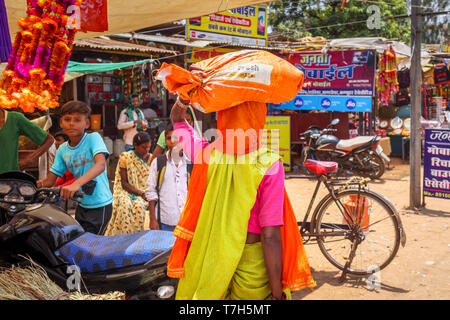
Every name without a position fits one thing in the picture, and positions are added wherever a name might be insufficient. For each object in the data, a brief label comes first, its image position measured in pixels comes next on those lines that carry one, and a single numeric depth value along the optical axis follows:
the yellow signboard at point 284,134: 10.77
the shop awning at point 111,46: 7.93
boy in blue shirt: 3.43
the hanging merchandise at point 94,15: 3.47
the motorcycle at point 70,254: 2.41
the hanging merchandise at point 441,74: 14.23
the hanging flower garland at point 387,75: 11.12
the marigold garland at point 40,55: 2.52
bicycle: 4.22
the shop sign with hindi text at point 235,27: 8.71
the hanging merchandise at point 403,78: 14.92
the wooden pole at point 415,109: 6.94
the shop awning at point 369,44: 10.65
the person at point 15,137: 3.92
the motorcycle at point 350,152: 9.48
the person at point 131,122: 9.35
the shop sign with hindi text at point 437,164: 6.67
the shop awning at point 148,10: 3.90
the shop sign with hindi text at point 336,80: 10.44
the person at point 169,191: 3.84
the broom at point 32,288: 2.28
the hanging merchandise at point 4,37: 2.80
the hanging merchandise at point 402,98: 15.56
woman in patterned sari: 4.32
